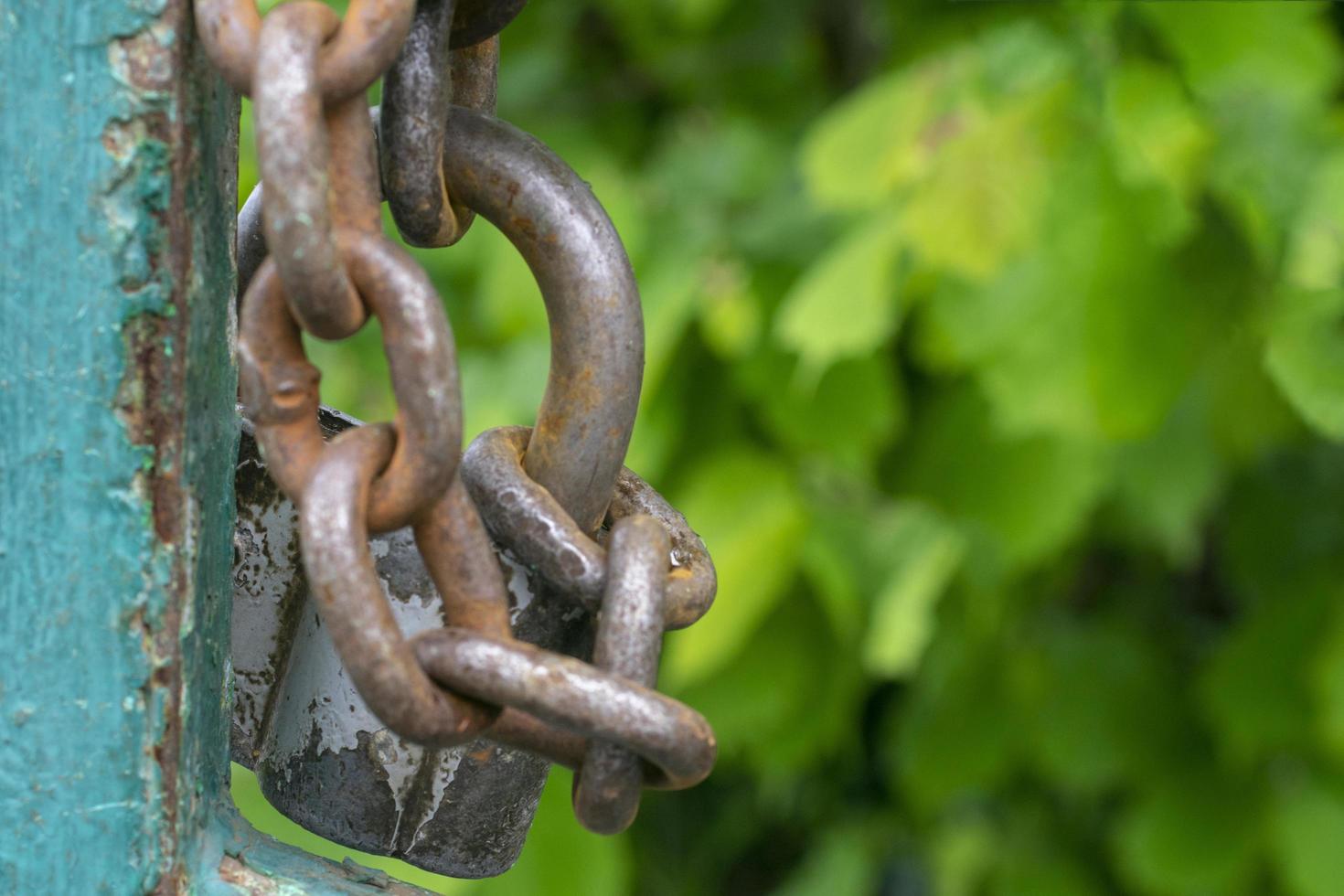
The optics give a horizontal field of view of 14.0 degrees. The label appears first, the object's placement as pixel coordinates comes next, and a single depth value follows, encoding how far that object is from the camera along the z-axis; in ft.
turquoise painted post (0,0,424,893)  2.11
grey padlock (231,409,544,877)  2.21
